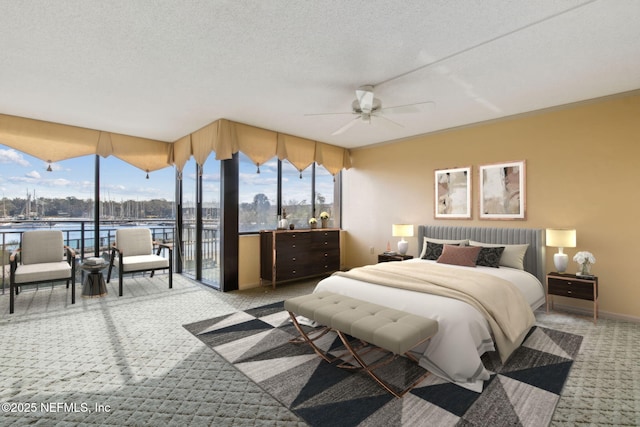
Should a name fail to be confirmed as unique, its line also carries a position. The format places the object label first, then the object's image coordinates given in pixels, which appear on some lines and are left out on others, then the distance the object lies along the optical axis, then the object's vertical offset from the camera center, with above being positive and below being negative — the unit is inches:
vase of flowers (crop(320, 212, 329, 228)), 248.2 -2.8
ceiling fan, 133.5 +47.6
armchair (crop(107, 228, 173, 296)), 186.4 -24.8
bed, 94.5 -30.3
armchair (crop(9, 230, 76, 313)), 152.4 -24.9
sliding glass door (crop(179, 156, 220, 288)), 211.6 -4.9
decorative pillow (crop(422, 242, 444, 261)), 183.8 -22.1
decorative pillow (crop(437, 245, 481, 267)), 163.6 -22.2
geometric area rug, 77.0 -49.6
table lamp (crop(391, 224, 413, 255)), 212.2 -12.8
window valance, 179.9 +46.3
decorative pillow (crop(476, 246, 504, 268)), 163.2 -22.5
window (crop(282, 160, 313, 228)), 239.6 +16.0
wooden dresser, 205.0 -27.1
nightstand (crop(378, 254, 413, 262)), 208.7 -29.0
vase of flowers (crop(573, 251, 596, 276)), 143.9 -22.2
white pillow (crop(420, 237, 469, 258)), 182.4 -16.7
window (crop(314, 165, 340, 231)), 261.7 +15.9
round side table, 176.9 -36.6
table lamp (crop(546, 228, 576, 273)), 147.8 -13.6
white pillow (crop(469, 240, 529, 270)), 161.6 -22.1
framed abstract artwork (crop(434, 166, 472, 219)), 196.1 +13.2
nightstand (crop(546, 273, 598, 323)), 141.2 -34.2
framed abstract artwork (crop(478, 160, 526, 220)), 175.0 +13.3
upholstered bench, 85.3 -32.4
